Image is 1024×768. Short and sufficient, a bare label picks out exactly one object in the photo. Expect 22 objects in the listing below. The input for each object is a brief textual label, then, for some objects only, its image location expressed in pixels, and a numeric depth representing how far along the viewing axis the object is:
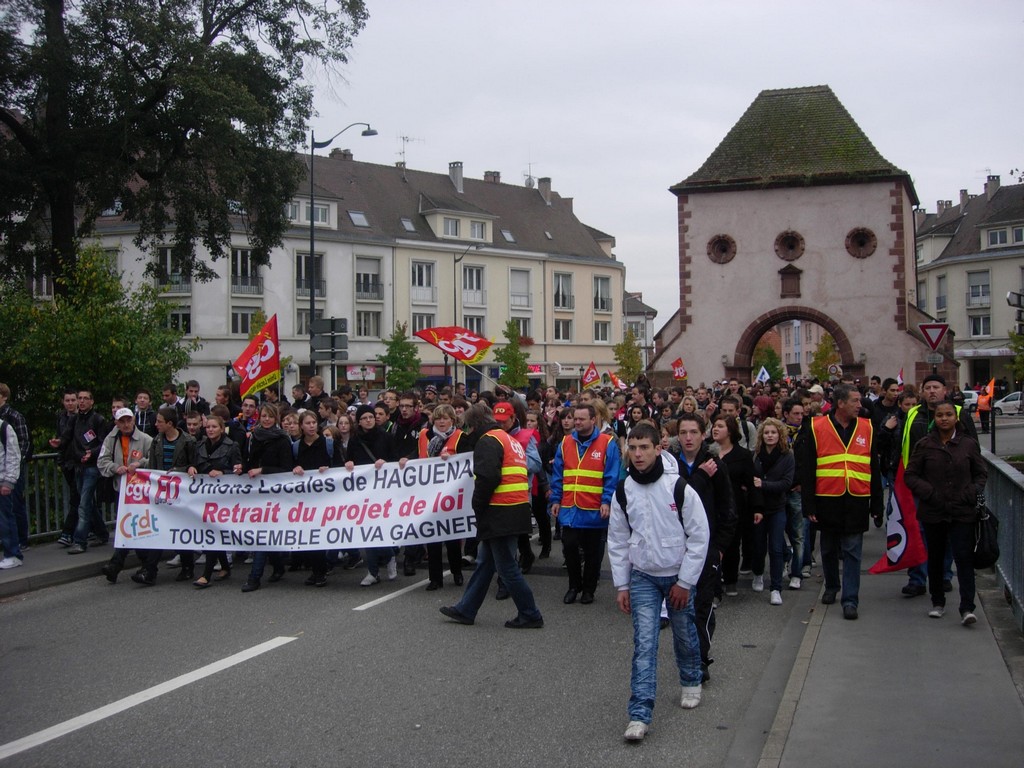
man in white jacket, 5.88
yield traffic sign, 21.77
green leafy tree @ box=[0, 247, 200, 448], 14.92
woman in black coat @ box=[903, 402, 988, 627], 8.13
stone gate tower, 38.28
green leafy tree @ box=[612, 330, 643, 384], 69.50
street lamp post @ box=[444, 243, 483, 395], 59.34
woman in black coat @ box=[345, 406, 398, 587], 11.04
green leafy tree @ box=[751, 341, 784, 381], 93.56
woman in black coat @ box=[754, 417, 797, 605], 9.59
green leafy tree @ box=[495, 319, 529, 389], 60.16
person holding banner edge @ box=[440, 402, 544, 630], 8.53
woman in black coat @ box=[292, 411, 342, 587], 10.68
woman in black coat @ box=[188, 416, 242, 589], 10.97
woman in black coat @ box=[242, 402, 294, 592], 10.96
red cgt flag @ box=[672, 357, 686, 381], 38.38
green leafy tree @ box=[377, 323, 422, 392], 55.31
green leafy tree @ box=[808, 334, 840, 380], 69.34
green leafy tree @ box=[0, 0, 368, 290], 18.81
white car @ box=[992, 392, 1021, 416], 53.72
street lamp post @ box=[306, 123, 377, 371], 26.81
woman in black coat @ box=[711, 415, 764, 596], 9.22
